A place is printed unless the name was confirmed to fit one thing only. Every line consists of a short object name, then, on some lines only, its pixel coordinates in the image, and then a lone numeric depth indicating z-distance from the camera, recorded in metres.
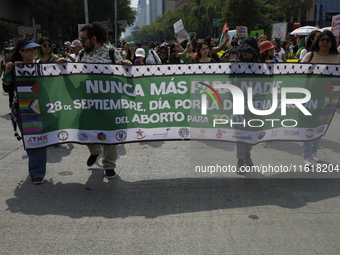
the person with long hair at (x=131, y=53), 8.34
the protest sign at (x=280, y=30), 18.94
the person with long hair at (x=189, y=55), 8.06
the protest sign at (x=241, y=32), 15.59
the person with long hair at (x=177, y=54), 7.98
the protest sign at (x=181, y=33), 8.03
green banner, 4.62
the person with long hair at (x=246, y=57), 4.92
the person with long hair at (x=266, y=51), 5.54
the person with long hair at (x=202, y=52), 6.34
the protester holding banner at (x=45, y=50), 6.38
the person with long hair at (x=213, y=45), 7.22
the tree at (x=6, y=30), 44.29
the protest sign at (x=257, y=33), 16.08
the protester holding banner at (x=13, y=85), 4.70
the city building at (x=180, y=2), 145.55
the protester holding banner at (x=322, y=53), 5.25
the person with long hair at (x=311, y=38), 6.16
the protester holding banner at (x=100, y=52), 4.80
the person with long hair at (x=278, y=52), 9.19
